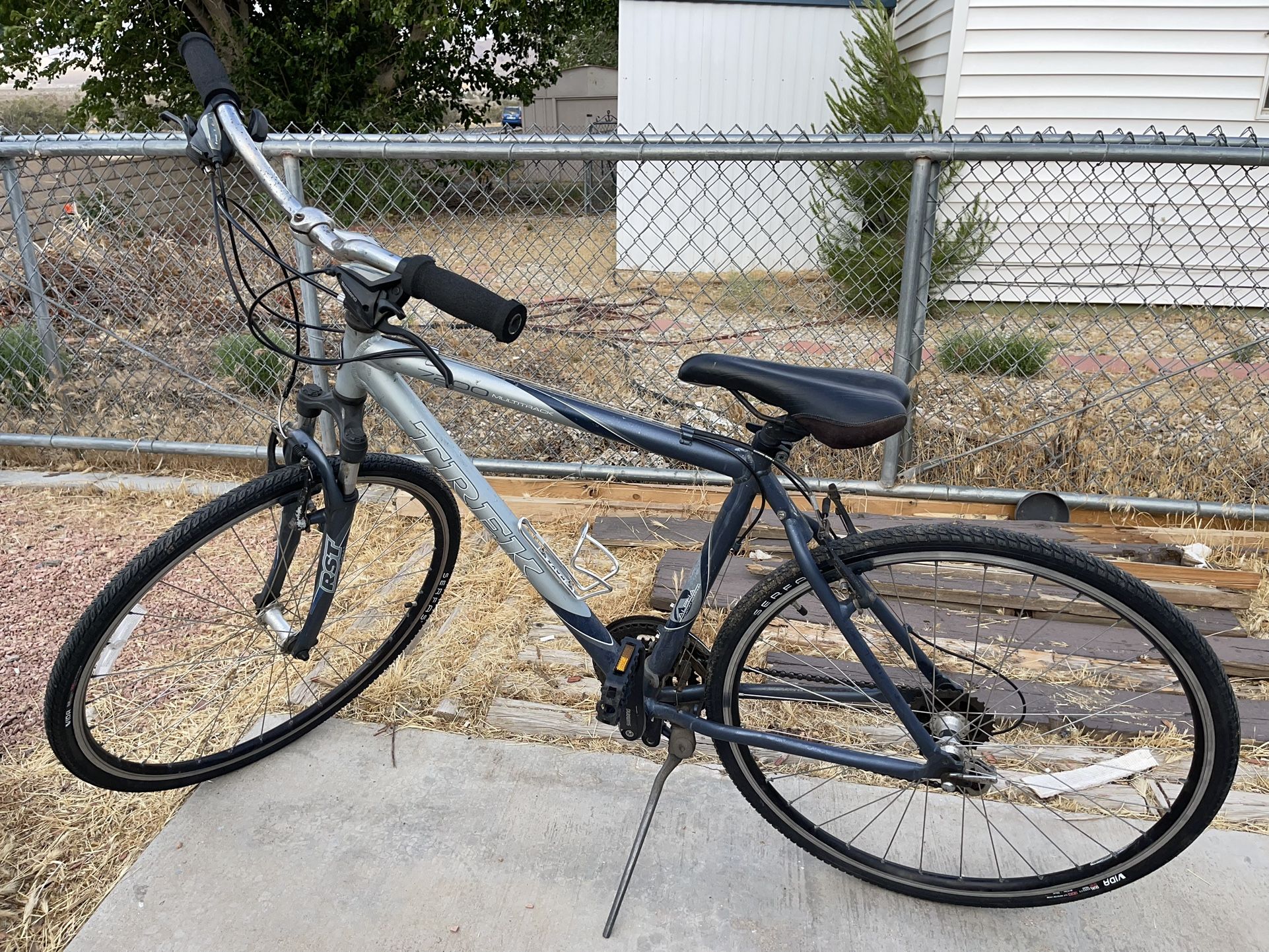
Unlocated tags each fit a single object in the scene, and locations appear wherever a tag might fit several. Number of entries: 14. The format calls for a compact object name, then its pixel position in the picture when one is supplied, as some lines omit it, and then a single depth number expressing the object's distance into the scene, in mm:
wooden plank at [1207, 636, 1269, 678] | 2660
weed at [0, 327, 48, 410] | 4215
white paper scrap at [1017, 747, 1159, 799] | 2180
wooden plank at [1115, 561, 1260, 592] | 3033
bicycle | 1682
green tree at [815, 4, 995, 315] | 5945
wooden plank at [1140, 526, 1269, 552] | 3334
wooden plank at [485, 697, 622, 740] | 2459
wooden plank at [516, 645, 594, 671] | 2754
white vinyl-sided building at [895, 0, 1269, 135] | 6340
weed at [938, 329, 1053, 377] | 4293
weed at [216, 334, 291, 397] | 4395
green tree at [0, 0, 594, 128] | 10016
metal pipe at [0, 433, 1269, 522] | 3400
